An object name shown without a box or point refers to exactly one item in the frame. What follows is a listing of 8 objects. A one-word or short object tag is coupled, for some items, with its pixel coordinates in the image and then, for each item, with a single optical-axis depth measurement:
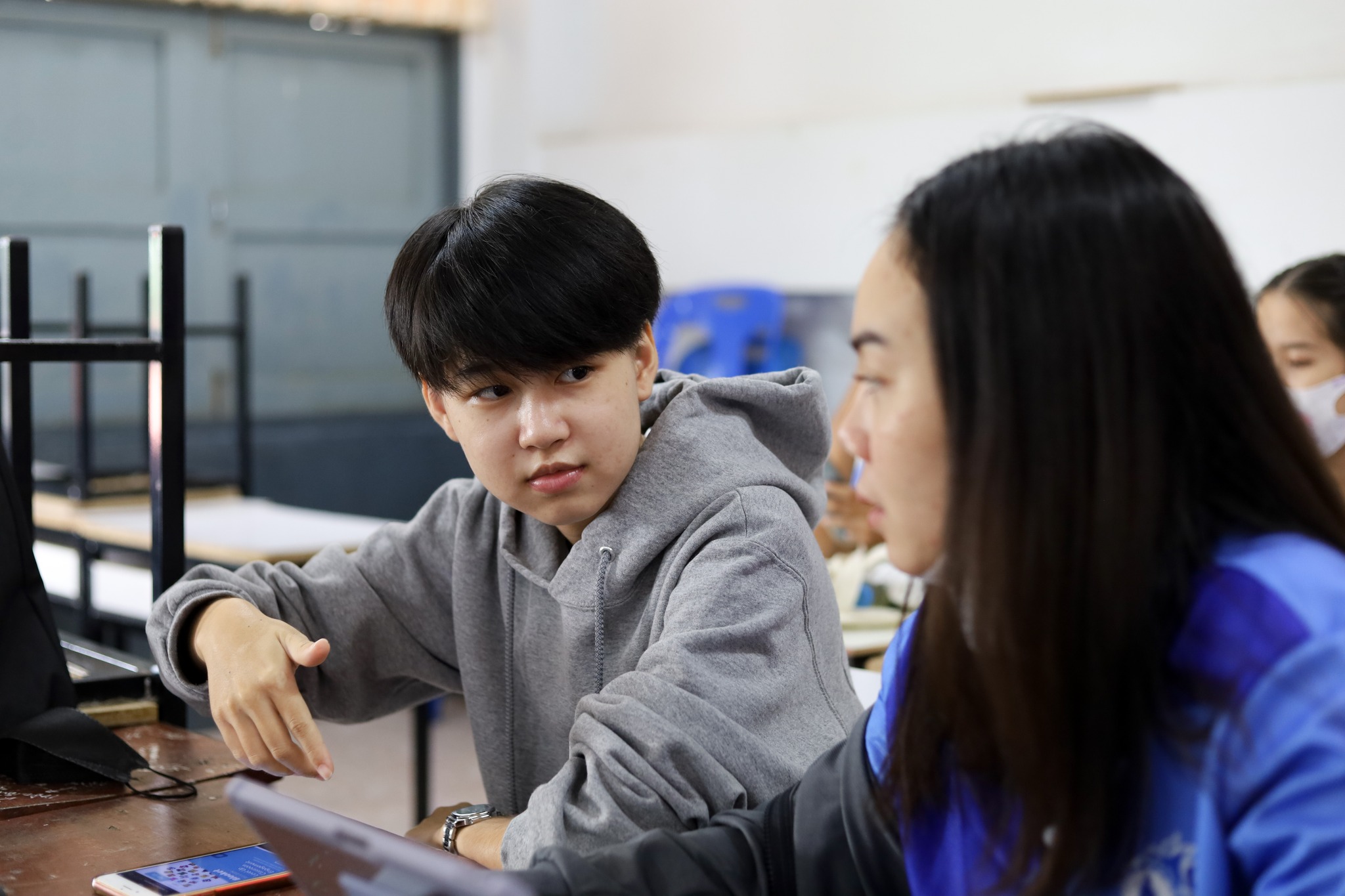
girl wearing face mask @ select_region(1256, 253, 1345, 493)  2.08
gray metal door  3.94
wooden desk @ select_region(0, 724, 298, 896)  0.93
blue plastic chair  3.82
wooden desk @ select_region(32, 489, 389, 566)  2.75
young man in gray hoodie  0.92
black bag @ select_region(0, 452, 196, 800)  1.13
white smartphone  0.87
